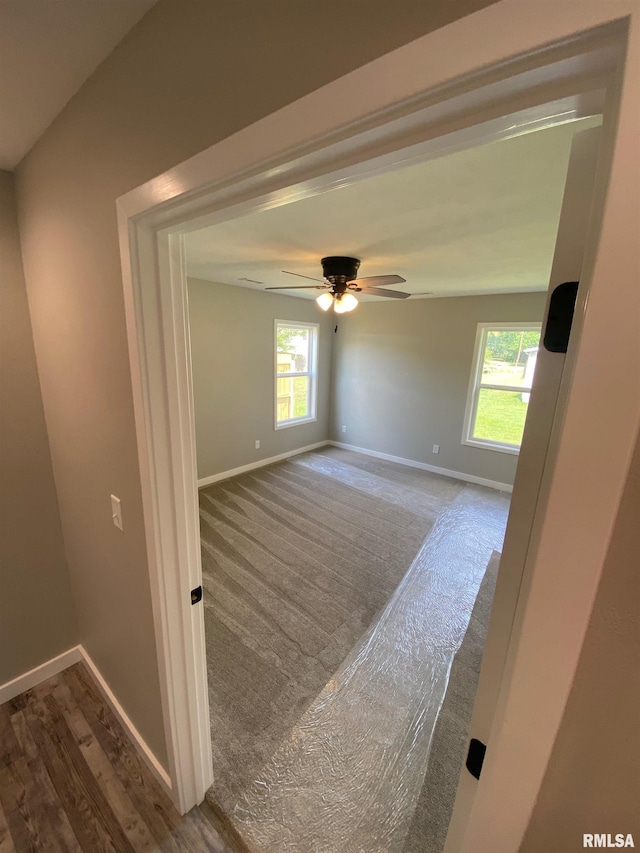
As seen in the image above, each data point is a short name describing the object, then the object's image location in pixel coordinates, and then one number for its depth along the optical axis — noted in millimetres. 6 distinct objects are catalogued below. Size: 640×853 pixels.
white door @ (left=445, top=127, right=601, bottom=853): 415
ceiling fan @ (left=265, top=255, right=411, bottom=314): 2400
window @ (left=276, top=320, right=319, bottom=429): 4789
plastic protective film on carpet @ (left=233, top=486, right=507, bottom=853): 1235
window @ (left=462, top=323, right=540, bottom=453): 3926
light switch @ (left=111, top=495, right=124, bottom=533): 1203
